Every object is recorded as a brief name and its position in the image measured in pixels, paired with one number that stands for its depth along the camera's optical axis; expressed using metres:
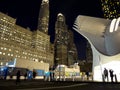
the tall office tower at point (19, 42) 112.19
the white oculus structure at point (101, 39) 33.91
